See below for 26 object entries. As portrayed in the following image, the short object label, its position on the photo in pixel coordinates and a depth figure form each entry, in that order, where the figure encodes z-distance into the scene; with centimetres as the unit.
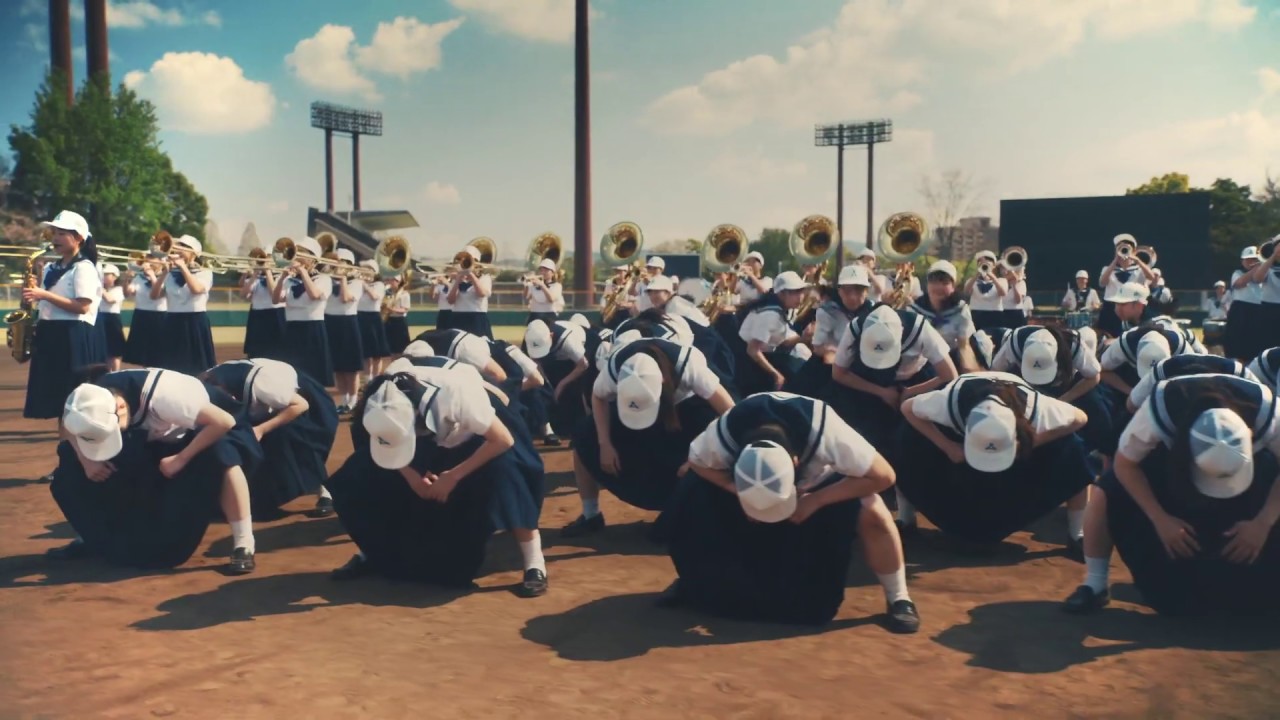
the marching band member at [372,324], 1393
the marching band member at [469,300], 1291
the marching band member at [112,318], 956
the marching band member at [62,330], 769
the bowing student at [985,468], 536
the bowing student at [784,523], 435
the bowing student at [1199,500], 419
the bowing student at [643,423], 559
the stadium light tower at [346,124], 5962
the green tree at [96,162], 3616
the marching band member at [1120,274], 1295
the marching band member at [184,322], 1016
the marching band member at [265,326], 1173
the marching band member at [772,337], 837
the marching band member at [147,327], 1035
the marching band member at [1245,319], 1059
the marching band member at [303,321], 1148
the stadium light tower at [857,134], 5466
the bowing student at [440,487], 493
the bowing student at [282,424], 612
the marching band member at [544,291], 1418
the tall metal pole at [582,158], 3897
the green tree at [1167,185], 5128
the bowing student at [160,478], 527
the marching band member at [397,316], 1552
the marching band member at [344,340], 1219
